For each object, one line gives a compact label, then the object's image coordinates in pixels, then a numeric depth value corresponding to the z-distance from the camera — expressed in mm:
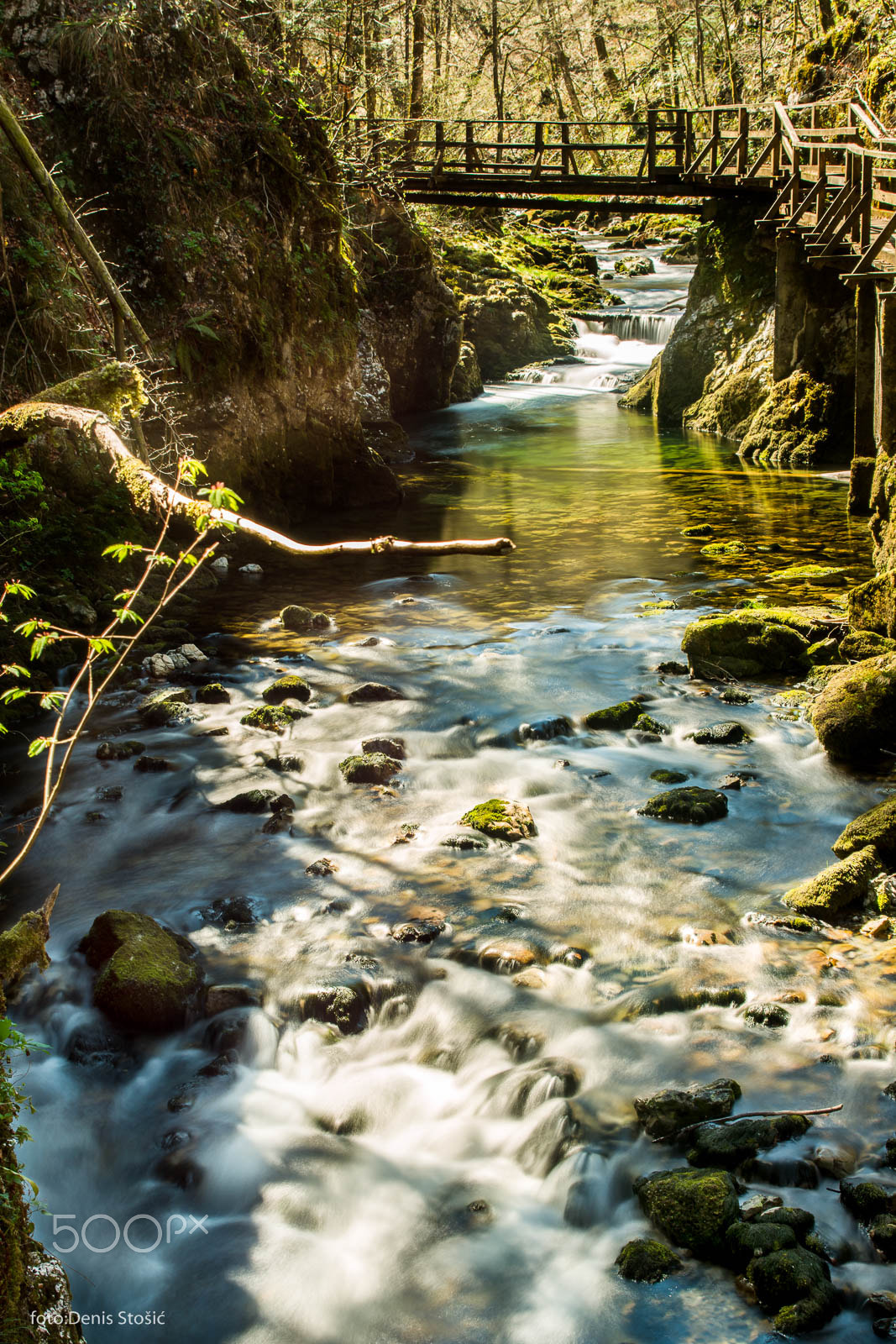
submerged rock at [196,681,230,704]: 9461
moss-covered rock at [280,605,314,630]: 11556
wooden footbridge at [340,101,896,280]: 14078
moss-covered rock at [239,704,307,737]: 9000
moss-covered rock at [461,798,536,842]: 7227
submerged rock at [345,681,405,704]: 9586
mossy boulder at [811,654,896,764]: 7711
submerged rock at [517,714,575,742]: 8867
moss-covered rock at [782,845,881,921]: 5950
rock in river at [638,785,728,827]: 7258
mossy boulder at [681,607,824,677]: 9680
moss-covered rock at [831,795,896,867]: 6242
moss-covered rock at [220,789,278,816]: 7727
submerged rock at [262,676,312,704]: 9516
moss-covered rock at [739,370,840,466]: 18703
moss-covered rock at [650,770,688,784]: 7902
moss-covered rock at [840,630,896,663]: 8906
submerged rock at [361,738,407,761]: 8570
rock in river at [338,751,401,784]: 8109
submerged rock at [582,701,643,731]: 8828
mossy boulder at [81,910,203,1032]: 5391
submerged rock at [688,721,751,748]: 8352
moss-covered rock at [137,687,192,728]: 9047
